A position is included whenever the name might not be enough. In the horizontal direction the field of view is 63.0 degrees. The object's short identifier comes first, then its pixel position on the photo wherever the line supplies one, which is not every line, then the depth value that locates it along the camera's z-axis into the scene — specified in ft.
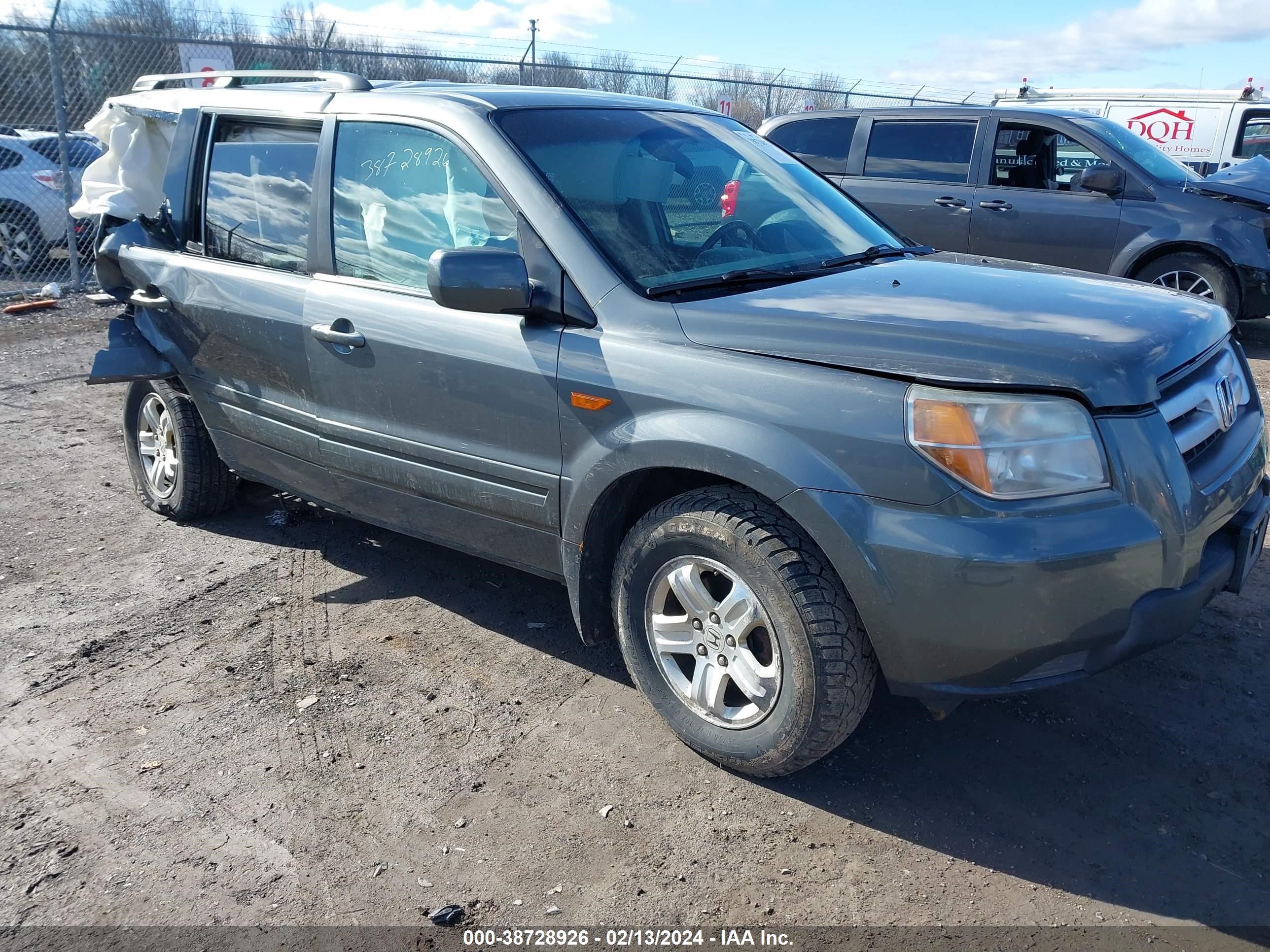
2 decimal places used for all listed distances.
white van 45.52
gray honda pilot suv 8.15
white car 37.60
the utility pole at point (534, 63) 44.19
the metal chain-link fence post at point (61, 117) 33.17
